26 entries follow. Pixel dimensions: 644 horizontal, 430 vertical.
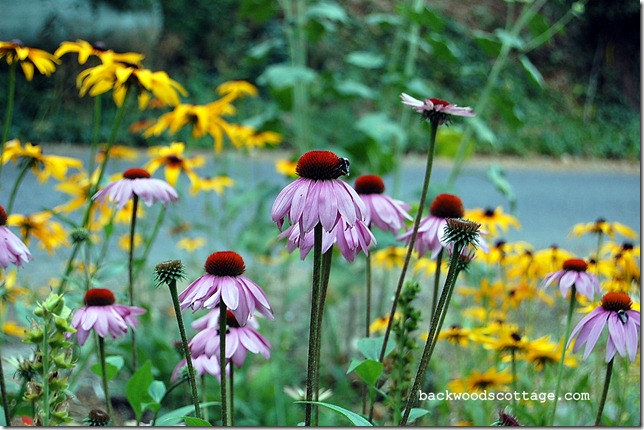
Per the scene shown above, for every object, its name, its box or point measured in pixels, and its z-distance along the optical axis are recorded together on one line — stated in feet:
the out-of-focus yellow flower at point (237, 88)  9.41
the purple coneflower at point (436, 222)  6.00
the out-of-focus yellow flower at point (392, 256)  8.02
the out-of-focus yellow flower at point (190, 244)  11.48
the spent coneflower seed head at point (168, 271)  5.44
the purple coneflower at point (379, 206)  5.95
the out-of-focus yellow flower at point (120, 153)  9.61
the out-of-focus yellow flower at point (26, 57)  6.48
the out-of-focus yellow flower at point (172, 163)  7.19
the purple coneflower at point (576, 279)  6.18
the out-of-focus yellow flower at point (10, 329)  7.42
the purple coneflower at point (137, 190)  6.20
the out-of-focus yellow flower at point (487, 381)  6.94
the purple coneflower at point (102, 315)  5.88
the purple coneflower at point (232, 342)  5.84
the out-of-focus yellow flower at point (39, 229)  7.09
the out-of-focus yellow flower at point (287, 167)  9.34
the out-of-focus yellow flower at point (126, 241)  9.48
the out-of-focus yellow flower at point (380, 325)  7.20
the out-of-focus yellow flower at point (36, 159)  6.69
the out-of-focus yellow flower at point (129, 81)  6.60
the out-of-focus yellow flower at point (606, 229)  7.27
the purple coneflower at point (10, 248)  5.77
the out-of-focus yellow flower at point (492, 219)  7.85
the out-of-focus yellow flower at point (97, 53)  6.76
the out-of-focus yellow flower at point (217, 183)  9.93
